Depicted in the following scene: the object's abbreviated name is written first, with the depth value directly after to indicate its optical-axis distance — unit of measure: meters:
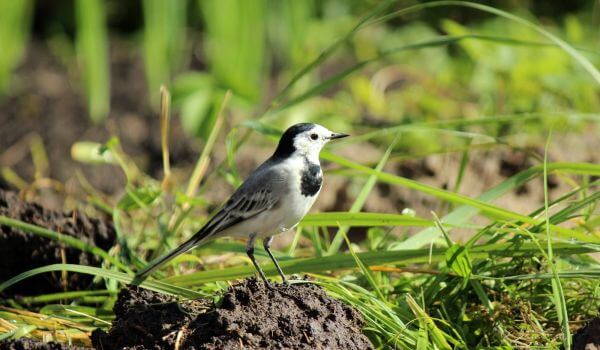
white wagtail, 6.55
